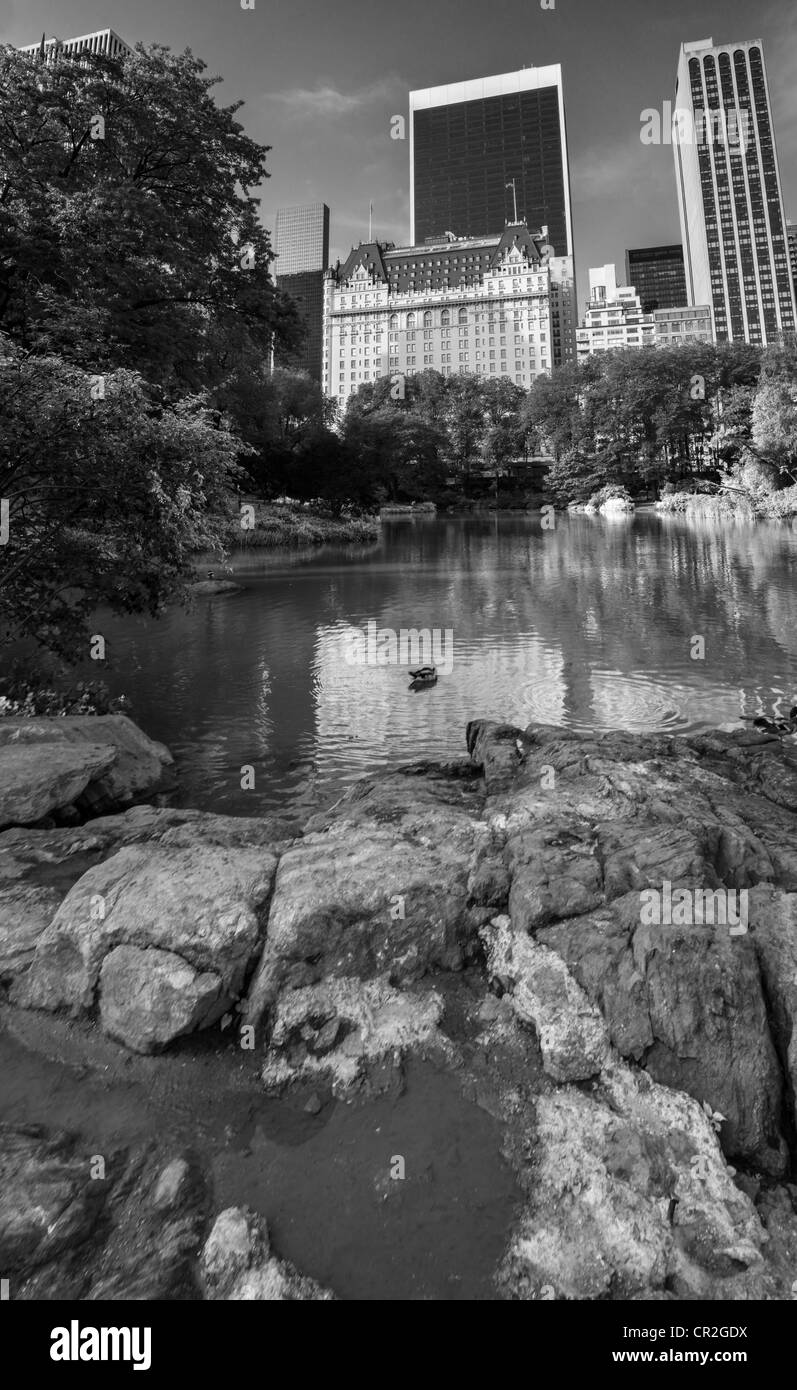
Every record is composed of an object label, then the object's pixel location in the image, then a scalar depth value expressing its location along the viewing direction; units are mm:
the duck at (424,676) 16312
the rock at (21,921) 5523
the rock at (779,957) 4254
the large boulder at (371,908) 5324
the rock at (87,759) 8766
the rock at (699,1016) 4012
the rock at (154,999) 4871
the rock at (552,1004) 4473
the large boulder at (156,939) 4996
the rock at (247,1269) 3316
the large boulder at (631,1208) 3311
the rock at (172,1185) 3746
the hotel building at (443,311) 172375
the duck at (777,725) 11672
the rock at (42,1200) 3453
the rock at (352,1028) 4664
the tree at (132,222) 16453
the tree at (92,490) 10977
